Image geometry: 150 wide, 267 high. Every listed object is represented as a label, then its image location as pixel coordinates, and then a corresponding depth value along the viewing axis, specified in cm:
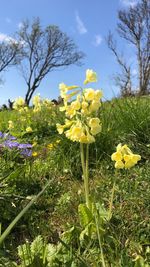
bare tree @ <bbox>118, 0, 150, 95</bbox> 1330
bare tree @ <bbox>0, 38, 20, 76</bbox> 1866
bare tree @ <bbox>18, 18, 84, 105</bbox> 1844
